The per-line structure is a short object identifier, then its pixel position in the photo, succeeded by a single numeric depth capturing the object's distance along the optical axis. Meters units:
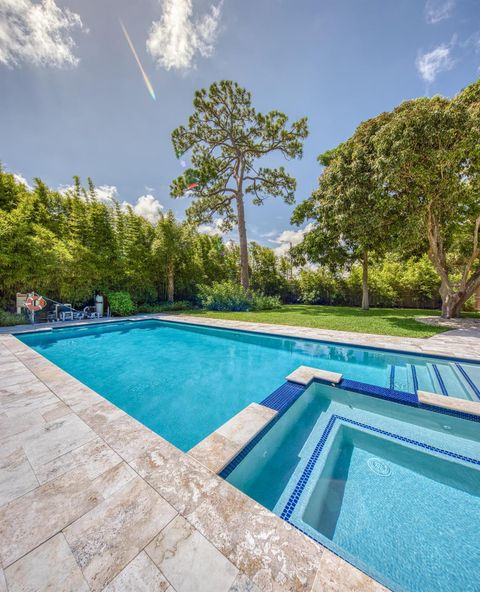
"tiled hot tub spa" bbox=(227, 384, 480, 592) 1.37
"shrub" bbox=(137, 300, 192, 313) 12.07
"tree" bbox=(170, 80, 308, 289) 11.85
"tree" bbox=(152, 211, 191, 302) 12.30
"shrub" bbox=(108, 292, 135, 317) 10.49
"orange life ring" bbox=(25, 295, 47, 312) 7.68
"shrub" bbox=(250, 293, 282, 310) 12.27
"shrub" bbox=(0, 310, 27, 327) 7.74
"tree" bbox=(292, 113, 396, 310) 7.70
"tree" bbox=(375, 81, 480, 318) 6.20
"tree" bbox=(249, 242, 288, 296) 17.89
